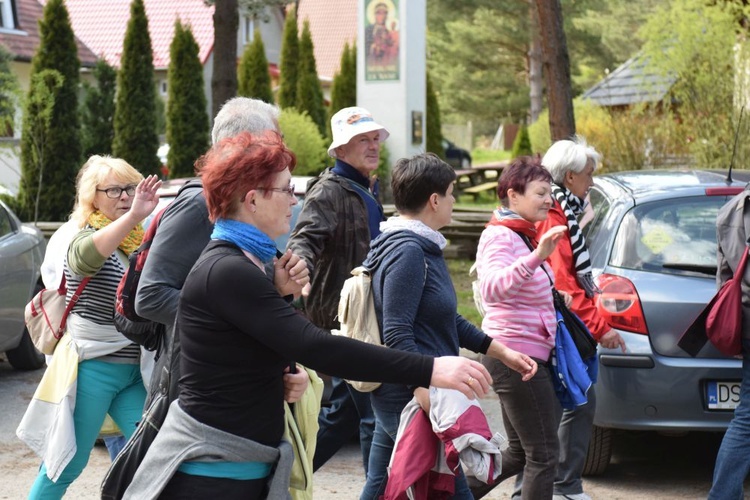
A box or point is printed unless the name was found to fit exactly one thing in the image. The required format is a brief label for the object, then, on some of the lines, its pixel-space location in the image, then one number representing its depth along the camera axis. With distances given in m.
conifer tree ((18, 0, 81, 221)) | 21.23
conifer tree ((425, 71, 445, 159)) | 30.38
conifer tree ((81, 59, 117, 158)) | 24.73
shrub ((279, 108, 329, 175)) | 21.48
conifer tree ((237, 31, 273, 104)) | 28.77
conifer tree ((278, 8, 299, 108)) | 30.22
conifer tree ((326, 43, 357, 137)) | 28.73
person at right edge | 4.76
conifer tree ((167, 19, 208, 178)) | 23.69
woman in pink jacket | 4.46
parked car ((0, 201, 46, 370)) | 8.34
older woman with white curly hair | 5.22
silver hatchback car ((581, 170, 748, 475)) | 5.40
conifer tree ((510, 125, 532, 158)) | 34.72
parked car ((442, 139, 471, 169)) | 41.56
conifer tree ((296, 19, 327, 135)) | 29.03
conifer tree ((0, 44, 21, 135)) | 19.33
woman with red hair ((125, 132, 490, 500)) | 2.73
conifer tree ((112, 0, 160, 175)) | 23.06
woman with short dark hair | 3.79
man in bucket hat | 4.80
